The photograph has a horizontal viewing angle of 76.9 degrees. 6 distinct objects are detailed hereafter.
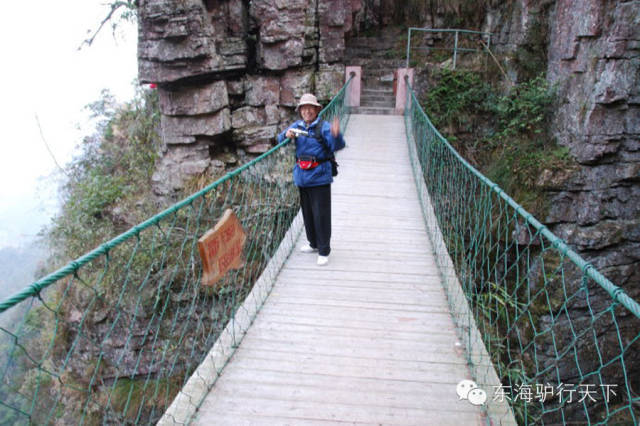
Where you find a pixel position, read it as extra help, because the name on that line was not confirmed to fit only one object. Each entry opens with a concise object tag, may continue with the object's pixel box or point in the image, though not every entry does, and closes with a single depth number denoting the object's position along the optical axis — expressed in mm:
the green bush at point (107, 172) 7609
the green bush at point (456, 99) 7898
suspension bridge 1955
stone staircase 9125
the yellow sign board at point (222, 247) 1859
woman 3033
